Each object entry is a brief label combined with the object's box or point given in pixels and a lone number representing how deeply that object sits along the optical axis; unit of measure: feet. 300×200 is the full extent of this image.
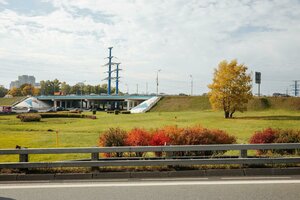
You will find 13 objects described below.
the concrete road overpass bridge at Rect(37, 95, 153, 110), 380.43
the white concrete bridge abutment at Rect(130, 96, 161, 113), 290.27
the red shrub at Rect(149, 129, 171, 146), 52.16
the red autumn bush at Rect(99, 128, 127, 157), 51.80
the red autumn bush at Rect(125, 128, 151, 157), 51.52
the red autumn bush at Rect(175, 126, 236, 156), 52.85
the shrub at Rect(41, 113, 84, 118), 214.90
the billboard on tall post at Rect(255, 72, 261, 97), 281.87
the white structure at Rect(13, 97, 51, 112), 431.43
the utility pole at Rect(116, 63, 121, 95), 528.63
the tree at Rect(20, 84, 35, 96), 646.33
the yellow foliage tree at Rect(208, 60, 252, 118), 182.70
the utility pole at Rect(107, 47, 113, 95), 522.47
